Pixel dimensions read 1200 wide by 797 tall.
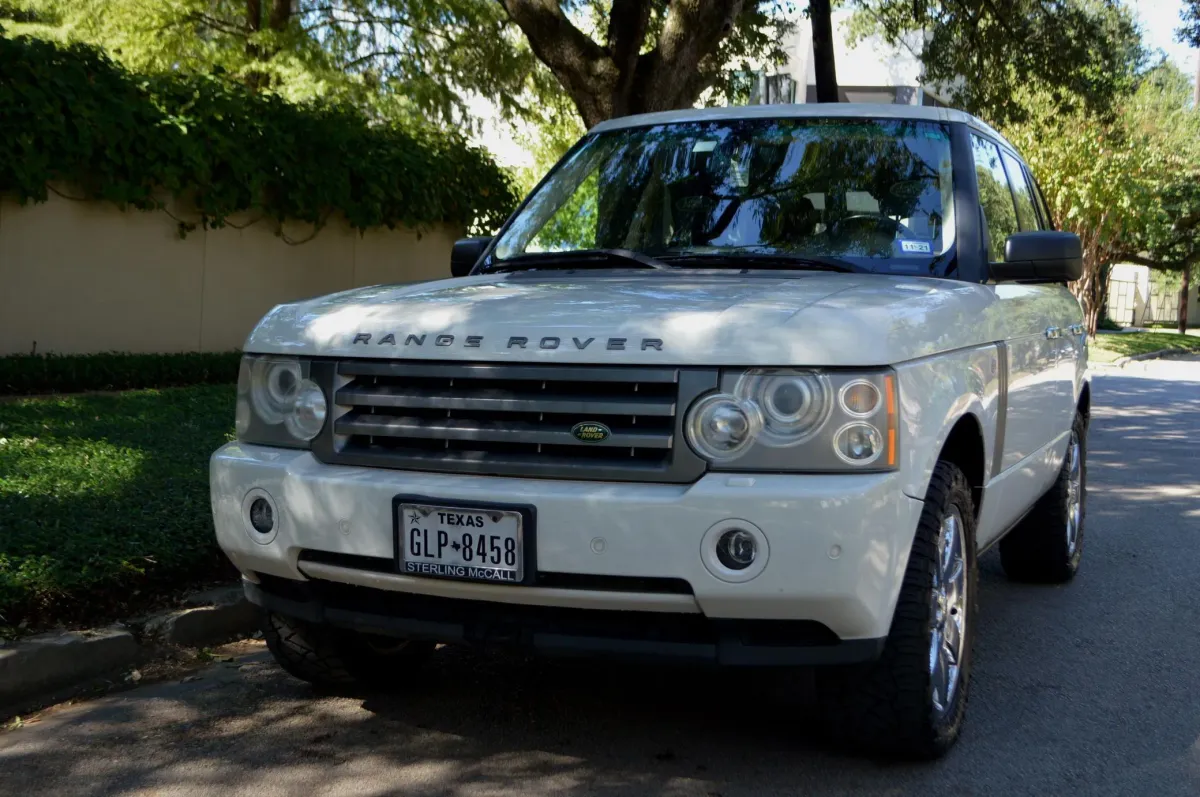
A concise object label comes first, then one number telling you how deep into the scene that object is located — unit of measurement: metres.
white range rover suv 3.33
